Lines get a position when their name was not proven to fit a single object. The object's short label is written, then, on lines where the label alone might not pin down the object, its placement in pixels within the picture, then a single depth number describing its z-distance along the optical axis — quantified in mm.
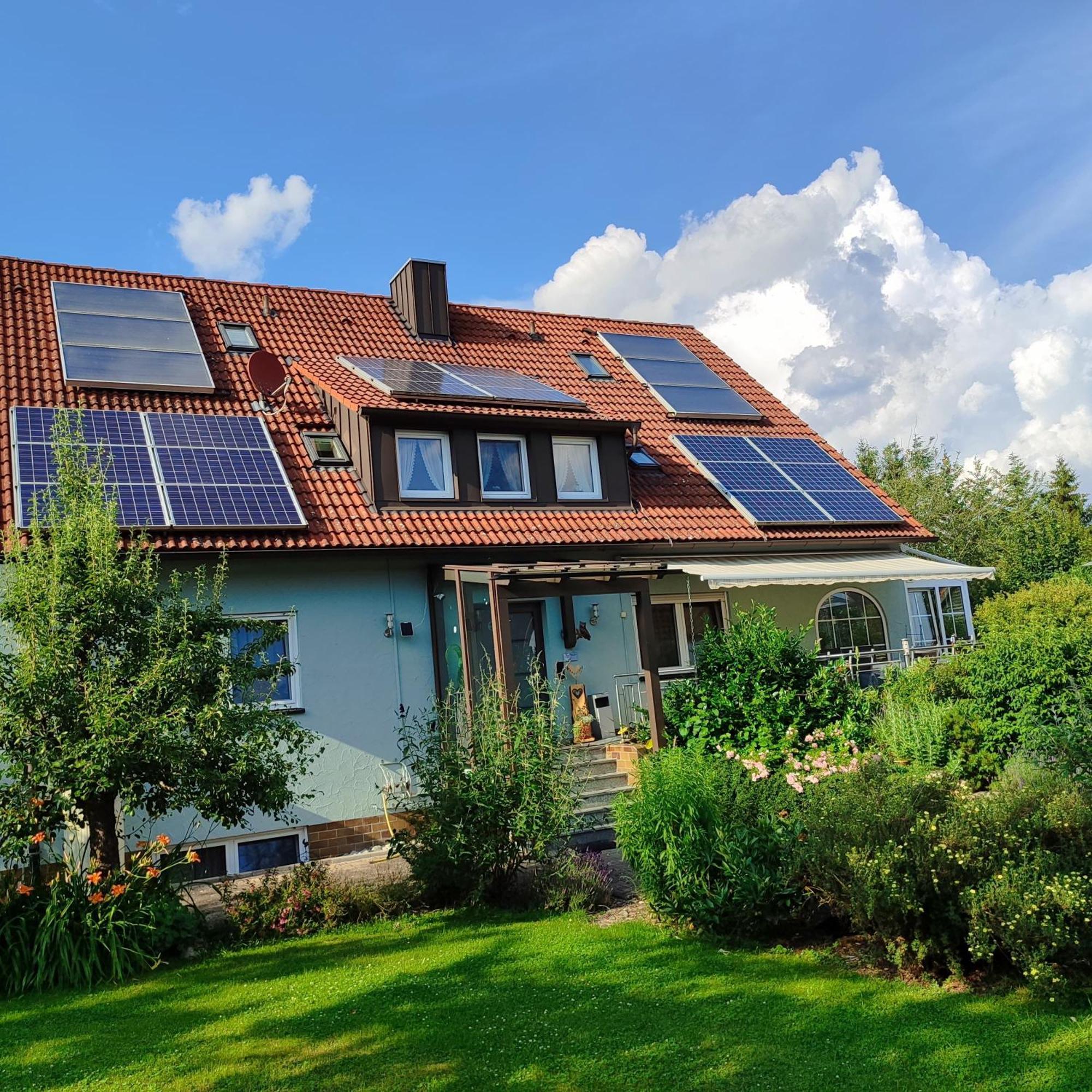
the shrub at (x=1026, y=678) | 12594
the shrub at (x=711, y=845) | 8484
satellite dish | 16547
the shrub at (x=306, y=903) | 9555
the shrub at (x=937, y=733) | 12883
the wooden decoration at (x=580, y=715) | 15508
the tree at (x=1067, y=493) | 57812
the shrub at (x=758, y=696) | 14258
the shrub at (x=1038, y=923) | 6660
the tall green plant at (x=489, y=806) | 10016
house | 13867
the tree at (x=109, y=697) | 8430
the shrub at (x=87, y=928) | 8219
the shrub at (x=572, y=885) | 10031
